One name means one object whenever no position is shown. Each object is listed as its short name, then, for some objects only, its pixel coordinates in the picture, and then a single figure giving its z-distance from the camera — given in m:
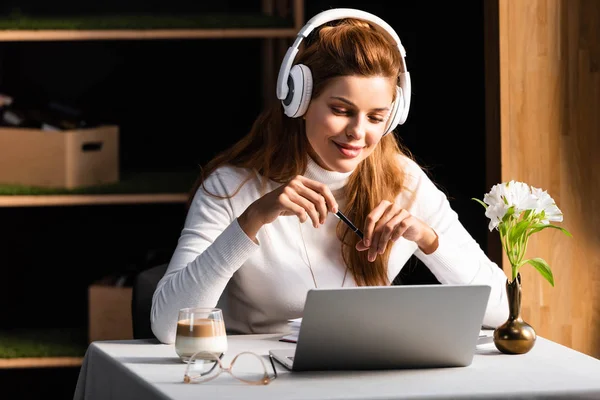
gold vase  3.21
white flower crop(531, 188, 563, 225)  3.21
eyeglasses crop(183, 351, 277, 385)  2.98
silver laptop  2.99
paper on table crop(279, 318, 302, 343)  3.36
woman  3.36
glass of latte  3.10
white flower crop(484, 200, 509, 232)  3.22
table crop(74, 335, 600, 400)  2.92
